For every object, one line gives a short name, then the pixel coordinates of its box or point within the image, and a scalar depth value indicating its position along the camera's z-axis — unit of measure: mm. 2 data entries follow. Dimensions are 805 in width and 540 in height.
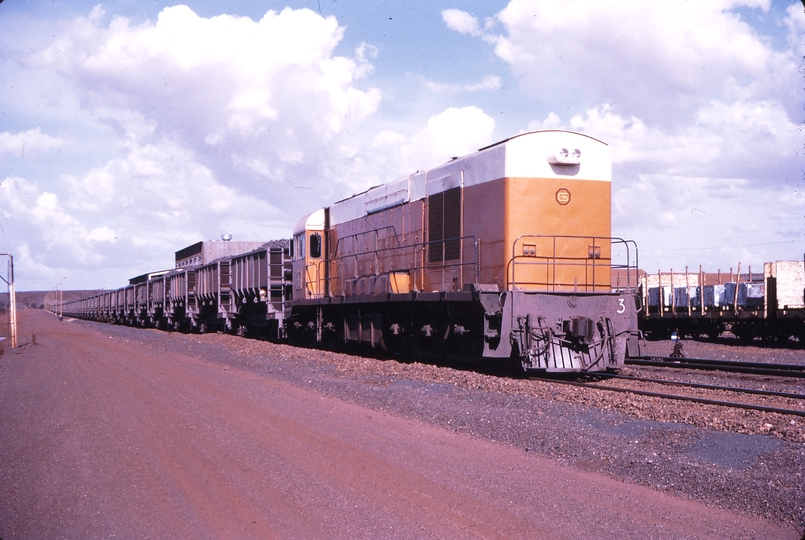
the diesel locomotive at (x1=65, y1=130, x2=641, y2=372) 10961
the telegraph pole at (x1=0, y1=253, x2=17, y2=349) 25516
